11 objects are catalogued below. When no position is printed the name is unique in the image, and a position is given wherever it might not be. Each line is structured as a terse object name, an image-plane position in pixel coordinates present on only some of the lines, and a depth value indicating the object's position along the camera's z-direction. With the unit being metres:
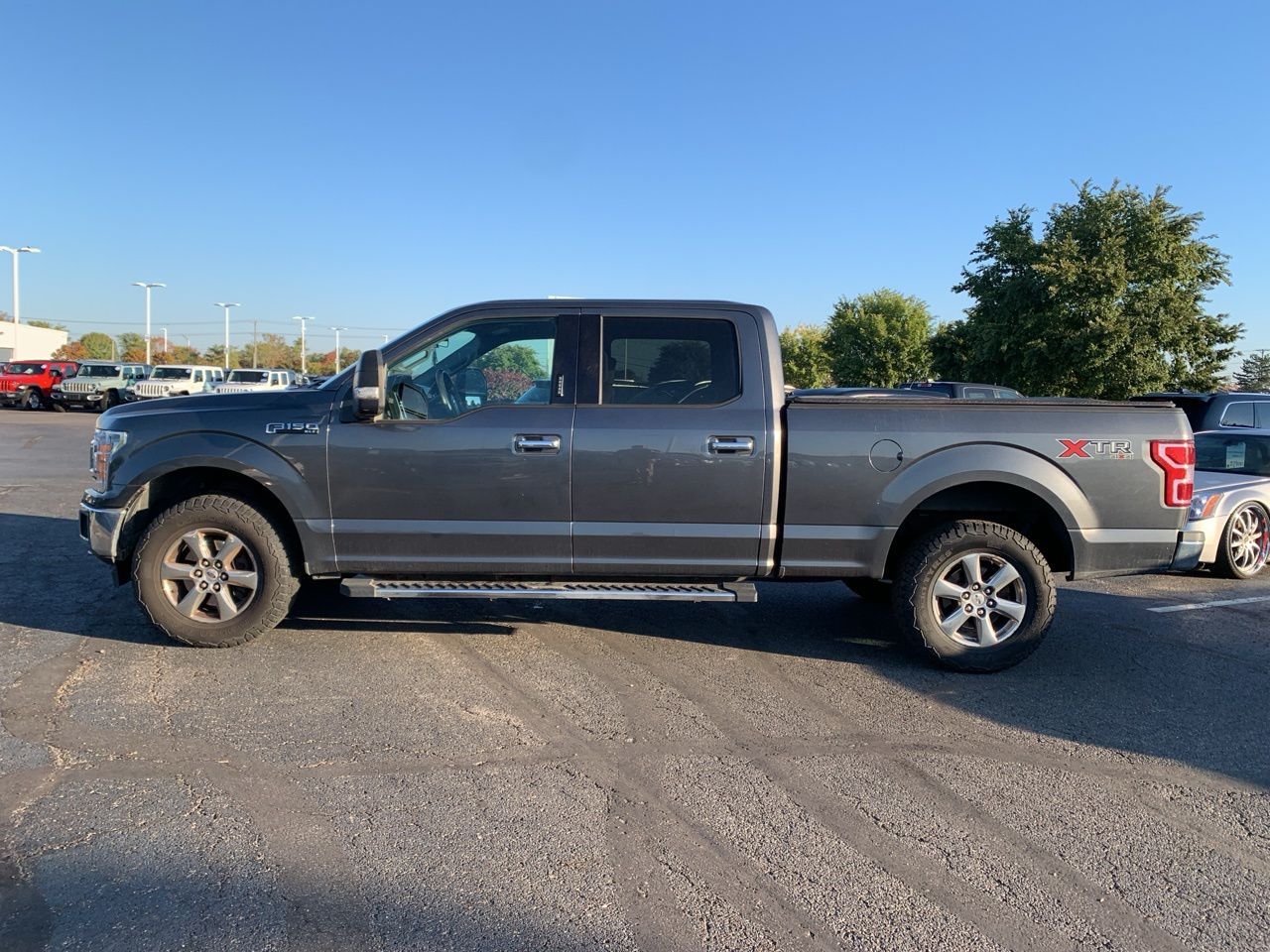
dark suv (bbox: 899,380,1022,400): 15.15
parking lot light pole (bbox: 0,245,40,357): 51.26
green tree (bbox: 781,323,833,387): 67.94
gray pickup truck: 5.17
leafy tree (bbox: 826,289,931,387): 55.84
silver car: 8.19
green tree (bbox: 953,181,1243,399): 24.86
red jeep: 34.41
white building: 69.25
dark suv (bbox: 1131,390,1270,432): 11.63
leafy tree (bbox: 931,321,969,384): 30.14
